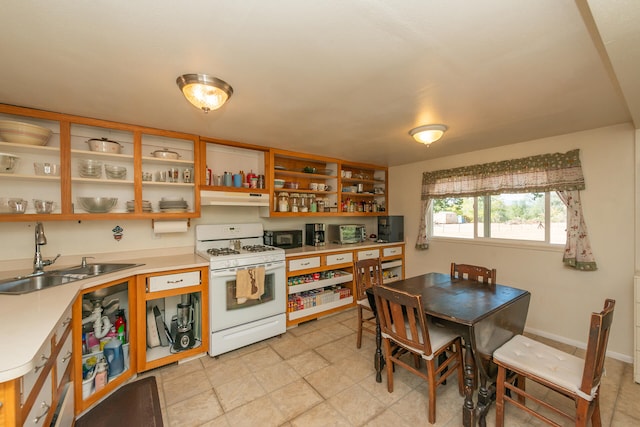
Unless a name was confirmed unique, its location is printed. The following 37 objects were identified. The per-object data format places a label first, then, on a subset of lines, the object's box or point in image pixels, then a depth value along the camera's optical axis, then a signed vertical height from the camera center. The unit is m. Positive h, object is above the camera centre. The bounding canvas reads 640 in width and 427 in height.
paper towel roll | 2.73 -0.14
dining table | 1.69 -0.78
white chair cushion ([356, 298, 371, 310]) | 2.66 -0.95
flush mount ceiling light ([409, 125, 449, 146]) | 2.46 +0.75
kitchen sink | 1.87 -0.51
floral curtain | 2.71 +0.35
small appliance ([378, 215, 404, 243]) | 4.27 -0.29
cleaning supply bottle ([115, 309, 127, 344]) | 2.25 -1.01
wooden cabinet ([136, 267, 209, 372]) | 2.26 -1.03
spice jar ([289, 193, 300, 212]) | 3.64 +0.14
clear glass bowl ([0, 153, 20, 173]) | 2.01 +0.41
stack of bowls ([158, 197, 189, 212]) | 2.71 +0.09
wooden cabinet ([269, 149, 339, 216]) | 3.51 +0.44
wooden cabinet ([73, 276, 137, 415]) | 1.79 -1.00
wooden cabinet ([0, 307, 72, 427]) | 0.87 -0.73
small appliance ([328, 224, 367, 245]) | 4.06 -0.35
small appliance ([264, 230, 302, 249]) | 3.49 -0.36
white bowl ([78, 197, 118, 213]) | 2.35 +0.10
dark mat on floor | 1.77 -1.44
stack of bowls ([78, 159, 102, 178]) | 2.36 +0.42
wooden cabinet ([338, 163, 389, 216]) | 4.23 +0.39
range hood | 2.88 +0.17
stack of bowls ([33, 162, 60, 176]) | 2.16 +0.38
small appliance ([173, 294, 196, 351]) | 2.48 -1.13
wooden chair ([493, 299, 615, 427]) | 1.35 -0.95
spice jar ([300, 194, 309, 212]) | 3.76 +0.13
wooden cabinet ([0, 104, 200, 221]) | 2.20 +0.42
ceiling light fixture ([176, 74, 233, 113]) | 1.60 +0.79
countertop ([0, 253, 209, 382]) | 0.90 -0.51
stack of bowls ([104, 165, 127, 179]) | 2.45 +0.41
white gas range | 2.54 -0.81
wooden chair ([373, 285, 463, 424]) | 1.74 -0.94
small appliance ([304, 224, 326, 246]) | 3.86 -0.34
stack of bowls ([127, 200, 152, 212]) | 2.58 +0.08
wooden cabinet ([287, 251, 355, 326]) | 3.21 -0.96
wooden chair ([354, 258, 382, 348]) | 2.72 -0.75
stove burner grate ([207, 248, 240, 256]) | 2.76 -0.43
